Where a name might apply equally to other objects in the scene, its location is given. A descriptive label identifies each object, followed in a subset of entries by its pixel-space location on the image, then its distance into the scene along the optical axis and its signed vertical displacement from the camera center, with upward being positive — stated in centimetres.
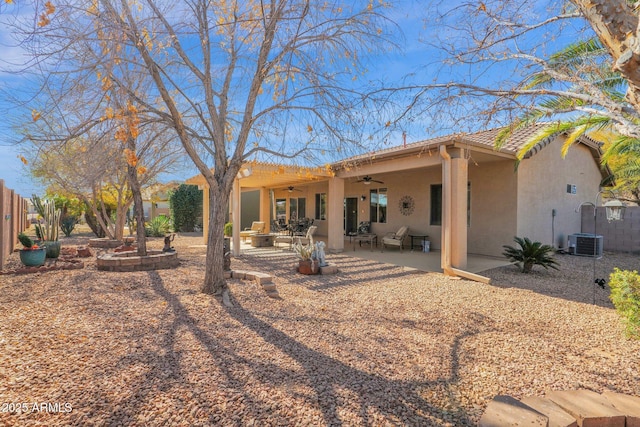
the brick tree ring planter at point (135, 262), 784 -110
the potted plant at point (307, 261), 811 -108
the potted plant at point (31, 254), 815 -94
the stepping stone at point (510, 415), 232 -142
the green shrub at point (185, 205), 2150 +71
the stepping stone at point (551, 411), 239 -145
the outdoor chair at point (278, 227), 1658 -54
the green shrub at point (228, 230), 1698 -70
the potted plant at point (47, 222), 1048 -21
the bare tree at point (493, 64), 465 +236
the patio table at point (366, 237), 1297 -77
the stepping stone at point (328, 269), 816 -129
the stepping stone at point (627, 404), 248 -148
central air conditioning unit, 1152 -91
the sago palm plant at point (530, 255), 825 -94
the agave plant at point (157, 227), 1848 -66
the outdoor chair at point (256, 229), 1546 -61
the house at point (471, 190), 832 +98
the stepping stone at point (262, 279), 633 -118
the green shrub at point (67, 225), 1834 -53
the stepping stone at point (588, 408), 246 -147
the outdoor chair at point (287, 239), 1279 -90
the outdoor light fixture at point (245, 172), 1026 +139
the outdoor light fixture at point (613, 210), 646 +17
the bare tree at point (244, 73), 536 +250
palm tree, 394 +222
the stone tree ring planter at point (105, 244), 1317 -112
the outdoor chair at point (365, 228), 1526 -49
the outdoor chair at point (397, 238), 1234 -78
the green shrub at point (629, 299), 400 -99
